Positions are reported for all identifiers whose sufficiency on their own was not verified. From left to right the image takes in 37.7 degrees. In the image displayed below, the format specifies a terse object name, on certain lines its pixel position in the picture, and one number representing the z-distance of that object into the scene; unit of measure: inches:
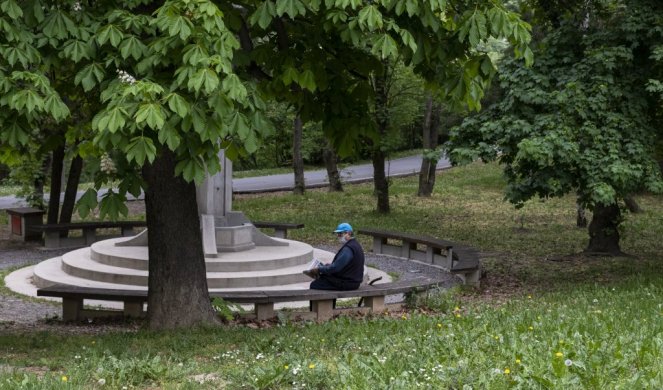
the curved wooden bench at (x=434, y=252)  641.6
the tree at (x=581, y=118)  563.5
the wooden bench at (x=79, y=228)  837.8
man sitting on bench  518.0
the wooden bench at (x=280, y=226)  867.4
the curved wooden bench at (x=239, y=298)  497.4
